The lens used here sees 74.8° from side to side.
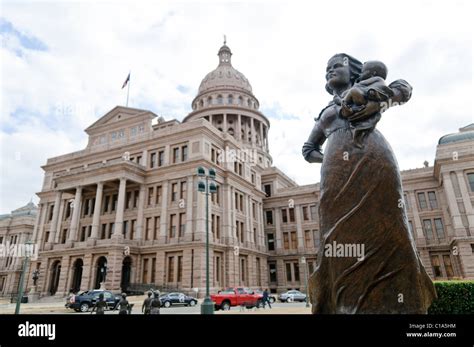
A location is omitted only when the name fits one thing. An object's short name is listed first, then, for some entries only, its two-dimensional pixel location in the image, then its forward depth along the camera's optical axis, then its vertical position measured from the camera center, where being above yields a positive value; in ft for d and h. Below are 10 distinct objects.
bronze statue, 11.96 +2.44
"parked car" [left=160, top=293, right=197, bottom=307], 79.15 -2.93
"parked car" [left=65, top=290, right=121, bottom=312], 68.65 -2.17
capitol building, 110.52 +28.04
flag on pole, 135.64 +85.99
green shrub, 35.86 -2.16
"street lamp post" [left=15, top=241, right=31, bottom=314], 49.29 +0.61
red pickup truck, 70.81 -2.84
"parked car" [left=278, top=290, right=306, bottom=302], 104.01 -4.23
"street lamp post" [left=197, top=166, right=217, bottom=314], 43.39 +15.69
